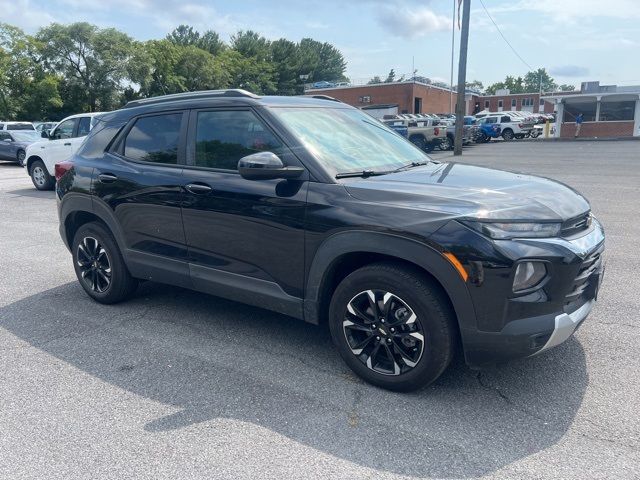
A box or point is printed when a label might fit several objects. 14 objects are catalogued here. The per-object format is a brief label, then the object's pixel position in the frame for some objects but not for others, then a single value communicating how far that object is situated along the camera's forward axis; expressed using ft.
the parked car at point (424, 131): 87.97
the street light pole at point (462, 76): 74.49
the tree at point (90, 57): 144.36
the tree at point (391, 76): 368.03
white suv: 42.96
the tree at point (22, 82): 135.64
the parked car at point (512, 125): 124.45
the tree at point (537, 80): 537.89
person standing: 120.78
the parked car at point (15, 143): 70.49
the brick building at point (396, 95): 189.37
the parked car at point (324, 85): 215.92
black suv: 9.73
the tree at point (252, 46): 243.60
